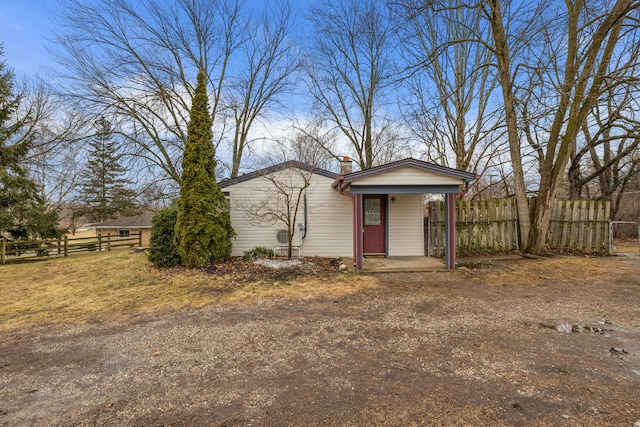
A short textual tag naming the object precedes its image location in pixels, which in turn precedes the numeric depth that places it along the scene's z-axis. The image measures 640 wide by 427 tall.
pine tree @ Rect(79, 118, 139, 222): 26.50
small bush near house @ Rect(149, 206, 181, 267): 8.21
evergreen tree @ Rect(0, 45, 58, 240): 11.06
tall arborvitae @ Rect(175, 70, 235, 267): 7.83
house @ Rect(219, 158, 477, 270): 9.18
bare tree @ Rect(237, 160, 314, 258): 9.18
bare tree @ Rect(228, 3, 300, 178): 14.86
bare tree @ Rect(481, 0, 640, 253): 7.46
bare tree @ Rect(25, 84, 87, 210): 12.73
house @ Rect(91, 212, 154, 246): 22.83
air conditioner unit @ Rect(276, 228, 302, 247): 9.33
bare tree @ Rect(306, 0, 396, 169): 14.66
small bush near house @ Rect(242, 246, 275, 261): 8.77
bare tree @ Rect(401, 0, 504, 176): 12.78
